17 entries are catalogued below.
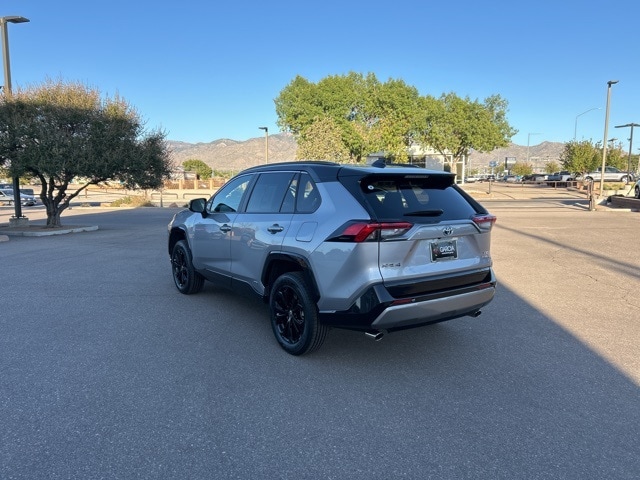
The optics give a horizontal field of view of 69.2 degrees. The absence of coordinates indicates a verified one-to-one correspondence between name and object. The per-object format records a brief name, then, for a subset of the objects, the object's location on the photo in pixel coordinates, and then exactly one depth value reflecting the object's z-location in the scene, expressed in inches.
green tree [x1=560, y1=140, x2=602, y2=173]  1887.3
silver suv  144.7
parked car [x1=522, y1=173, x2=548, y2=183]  2724.2
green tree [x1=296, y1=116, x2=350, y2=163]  1370.6
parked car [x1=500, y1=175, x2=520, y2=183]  3316.9
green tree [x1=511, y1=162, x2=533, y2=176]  4089.6
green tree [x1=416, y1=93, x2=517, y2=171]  1947.6
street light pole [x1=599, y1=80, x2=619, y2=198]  910.5
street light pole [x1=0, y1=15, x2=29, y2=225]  597.6
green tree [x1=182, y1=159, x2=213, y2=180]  4022.4
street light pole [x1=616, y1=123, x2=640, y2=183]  1433.8
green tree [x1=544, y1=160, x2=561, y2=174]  3635.3
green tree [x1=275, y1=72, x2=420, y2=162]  1748.3
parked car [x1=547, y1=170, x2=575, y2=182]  2315.5
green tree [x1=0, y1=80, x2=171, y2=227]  545.0
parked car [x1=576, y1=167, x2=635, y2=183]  1916.6
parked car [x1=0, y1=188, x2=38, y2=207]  1310.3
